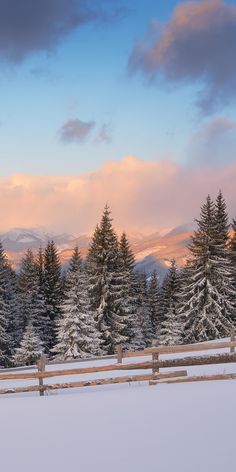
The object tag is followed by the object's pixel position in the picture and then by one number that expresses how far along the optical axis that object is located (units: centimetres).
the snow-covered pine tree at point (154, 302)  5604
